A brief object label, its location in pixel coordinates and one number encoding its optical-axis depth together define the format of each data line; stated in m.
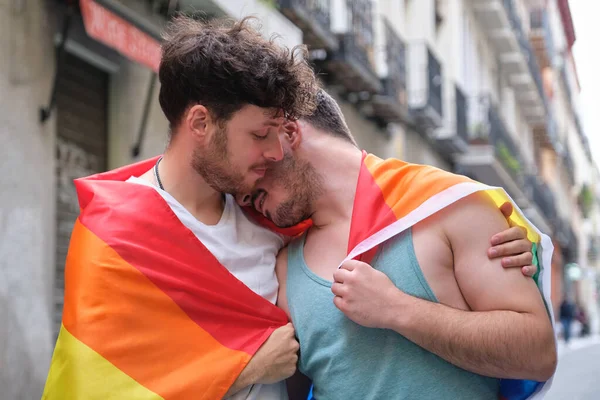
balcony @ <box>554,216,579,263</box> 38.16
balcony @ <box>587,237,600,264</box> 66.39
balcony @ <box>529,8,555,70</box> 36.72
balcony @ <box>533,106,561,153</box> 36.69
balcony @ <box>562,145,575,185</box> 46.38
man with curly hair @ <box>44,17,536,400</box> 2.82
